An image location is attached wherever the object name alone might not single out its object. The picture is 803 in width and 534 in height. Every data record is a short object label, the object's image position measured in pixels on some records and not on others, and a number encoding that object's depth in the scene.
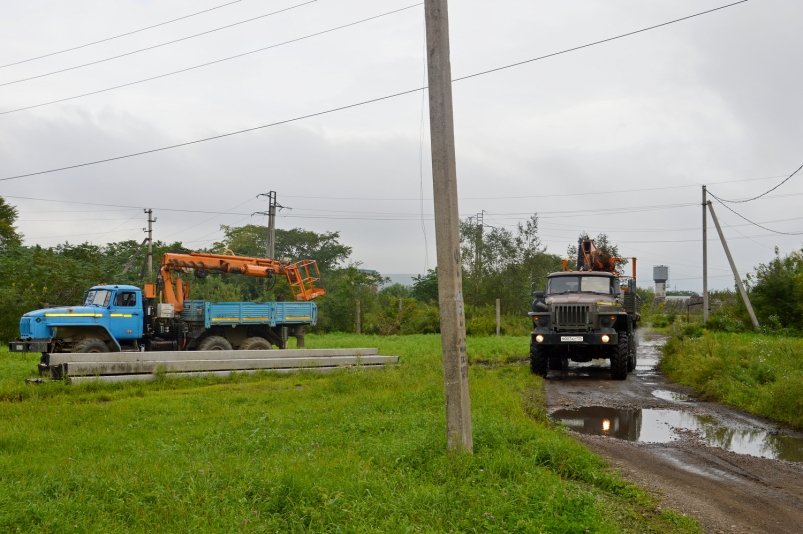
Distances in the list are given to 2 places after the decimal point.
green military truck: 15.62
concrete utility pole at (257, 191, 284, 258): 35.62
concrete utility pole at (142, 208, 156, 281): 42.62
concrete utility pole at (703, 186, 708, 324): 34.68
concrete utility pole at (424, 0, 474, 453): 6.68
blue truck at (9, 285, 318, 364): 16.05
